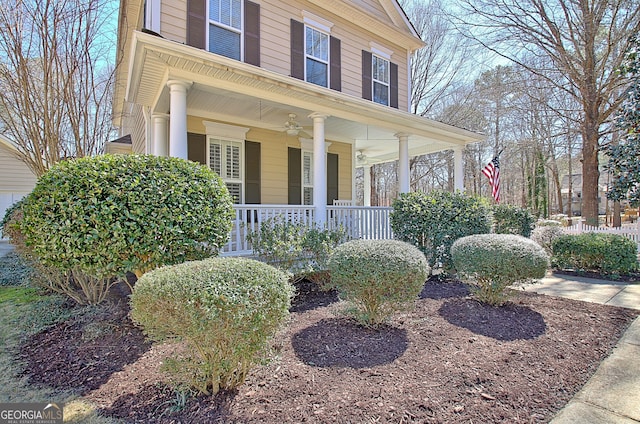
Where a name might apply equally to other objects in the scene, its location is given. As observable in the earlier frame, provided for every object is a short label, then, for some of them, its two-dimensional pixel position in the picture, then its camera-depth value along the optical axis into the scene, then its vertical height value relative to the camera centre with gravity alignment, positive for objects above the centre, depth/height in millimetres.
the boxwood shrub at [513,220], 8227 -305
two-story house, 5297 +2201
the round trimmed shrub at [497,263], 4098 -703
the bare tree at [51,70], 5902 +2771
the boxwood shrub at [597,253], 6500 -940
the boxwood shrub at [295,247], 4914 -588
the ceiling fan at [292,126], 7480 +1950
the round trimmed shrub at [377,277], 3428 -724
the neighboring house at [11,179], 13609 +1359
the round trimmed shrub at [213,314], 2127 -695
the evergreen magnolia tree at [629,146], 5879 +1162
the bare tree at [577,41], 10055 +5655
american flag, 11662 +1192
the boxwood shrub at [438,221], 6020 -232
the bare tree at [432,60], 16234 +7839
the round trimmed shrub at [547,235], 8383 -715
